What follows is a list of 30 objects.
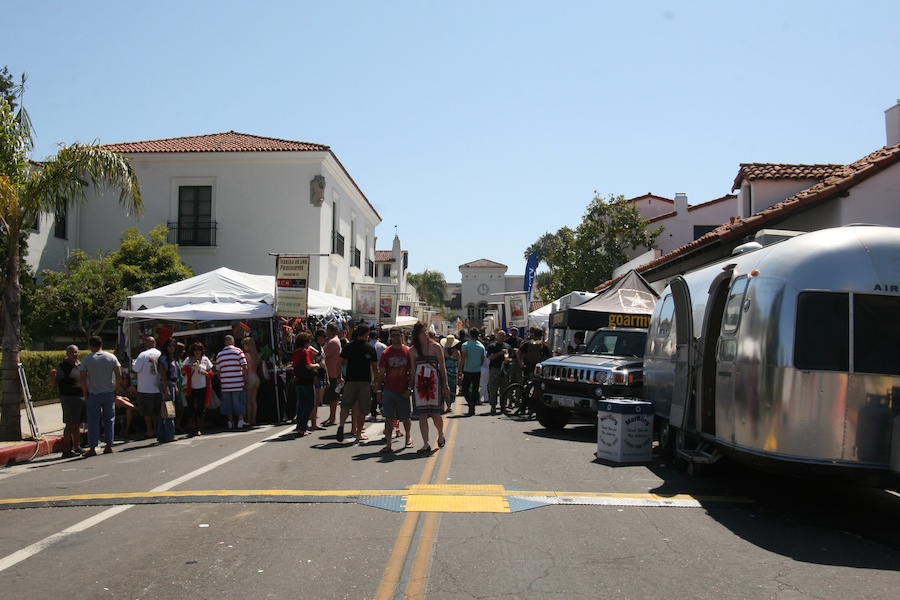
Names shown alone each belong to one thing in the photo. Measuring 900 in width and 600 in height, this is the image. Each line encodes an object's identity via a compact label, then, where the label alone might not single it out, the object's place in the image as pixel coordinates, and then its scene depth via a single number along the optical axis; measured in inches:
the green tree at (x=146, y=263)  1091.3
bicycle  702.5
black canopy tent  743.7
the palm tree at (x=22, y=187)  546.0
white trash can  436.8
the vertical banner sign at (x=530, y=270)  1618.8
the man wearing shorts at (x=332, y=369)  630.5
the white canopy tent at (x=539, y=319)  1262.1
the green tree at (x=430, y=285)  3639.3
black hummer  549.6
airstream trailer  293.4
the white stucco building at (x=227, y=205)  1330.0
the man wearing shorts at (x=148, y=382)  546.1
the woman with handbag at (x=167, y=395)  548.7
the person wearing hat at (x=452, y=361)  807.7
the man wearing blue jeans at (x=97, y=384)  491.5
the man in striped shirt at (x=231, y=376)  607.5
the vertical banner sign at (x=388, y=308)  1149.1
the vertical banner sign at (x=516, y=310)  1254.9
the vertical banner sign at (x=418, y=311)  1964.3
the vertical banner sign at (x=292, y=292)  698.2
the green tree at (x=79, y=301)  987.9
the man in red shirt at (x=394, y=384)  480.4
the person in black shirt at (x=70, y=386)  498.0
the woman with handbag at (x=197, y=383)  593.0
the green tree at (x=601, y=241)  1706.4
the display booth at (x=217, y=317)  661.9
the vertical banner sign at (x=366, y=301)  1059.9
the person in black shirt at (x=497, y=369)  754.8
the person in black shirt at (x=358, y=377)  522.9
